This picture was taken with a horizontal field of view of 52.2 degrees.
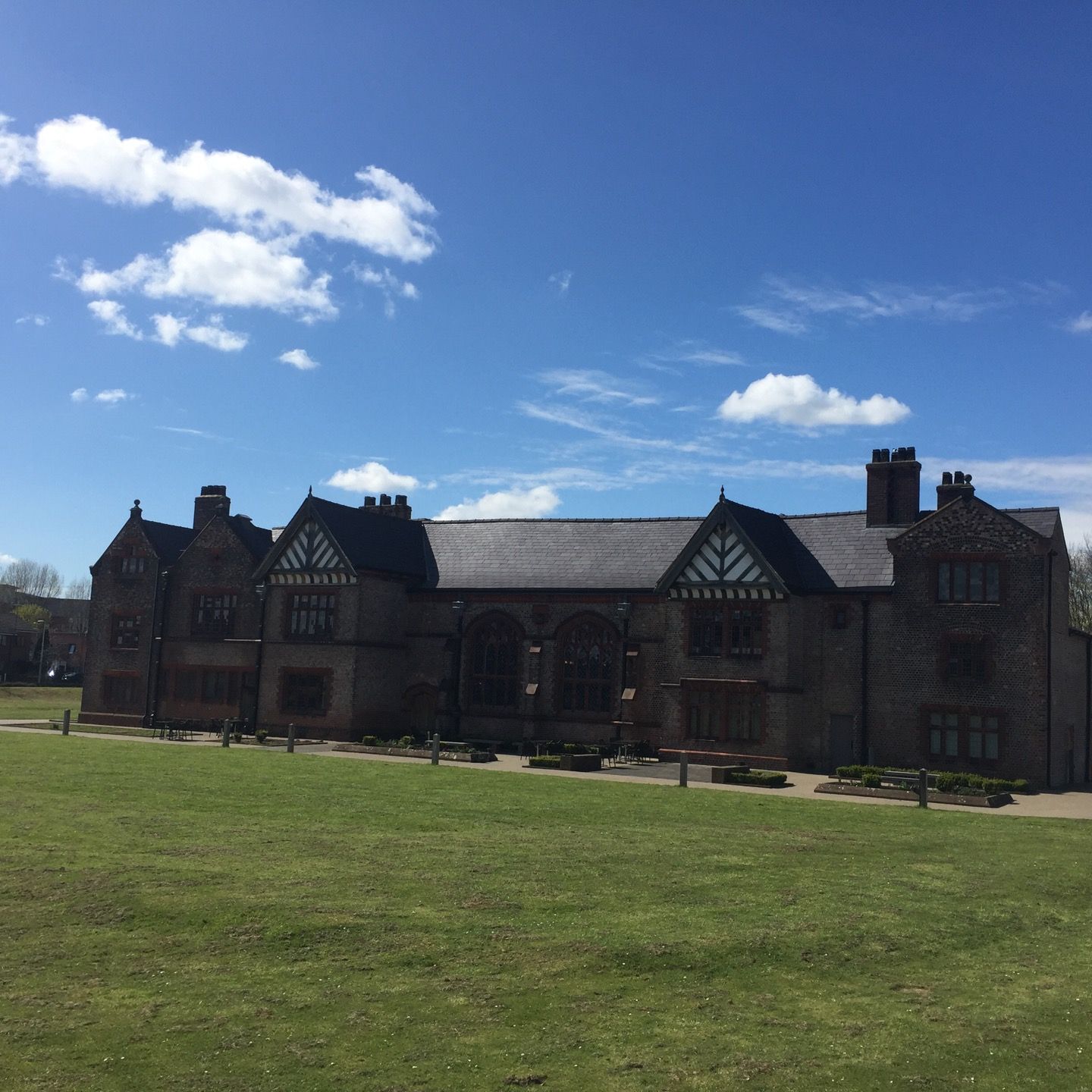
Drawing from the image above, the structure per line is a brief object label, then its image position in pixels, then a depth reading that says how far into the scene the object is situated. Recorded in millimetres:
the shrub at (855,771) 32531
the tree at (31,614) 113188
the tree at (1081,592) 71294
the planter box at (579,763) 36156
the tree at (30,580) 191125
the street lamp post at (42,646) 95062
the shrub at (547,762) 36344
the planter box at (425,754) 37500
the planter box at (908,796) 29422
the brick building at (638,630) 37406
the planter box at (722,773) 33688
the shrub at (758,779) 33312
